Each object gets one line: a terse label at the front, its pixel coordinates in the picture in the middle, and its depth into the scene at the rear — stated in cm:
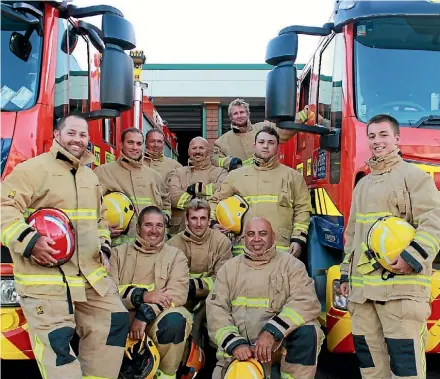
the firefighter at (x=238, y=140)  536
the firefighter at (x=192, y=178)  501
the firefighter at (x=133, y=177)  433
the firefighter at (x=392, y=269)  276
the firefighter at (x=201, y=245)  407
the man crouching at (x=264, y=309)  324
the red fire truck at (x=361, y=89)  340
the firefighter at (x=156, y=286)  339
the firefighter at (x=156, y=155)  591
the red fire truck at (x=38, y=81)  305
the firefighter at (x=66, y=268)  281
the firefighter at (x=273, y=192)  410
